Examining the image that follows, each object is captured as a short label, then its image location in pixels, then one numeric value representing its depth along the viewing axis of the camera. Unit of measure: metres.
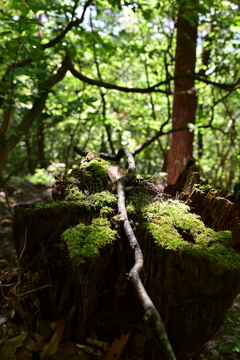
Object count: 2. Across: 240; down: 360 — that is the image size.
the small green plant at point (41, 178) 7.51
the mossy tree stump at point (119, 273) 1.54
